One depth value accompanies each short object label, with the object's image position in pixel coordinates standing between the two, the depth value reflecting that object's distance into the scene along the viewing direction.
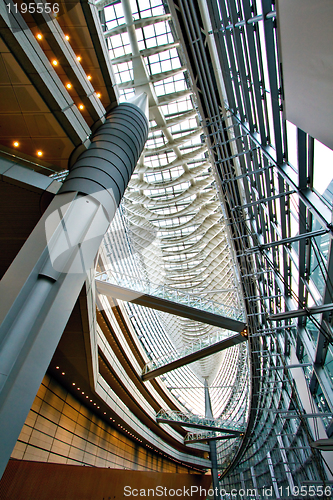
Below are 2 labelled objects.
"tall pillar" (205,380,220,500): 34.54
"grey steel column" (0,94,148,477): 5.06
